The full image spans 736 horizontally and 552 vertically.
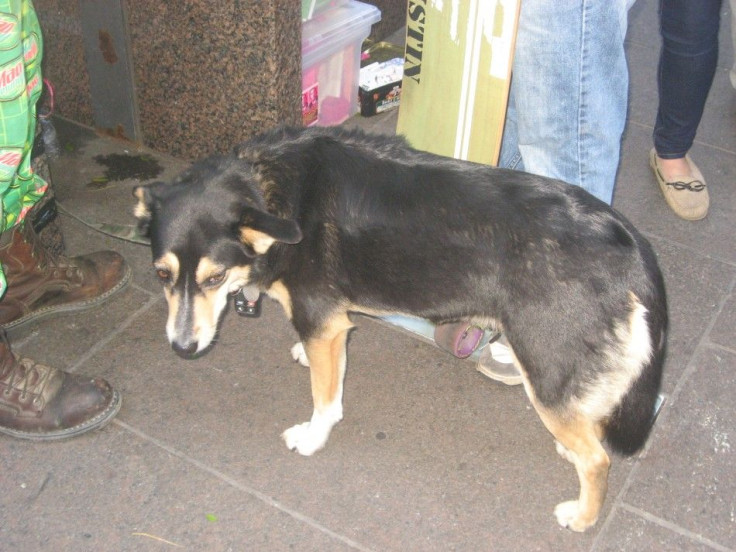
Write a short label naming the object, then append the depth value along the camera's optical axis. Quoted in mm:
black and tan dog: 2383
